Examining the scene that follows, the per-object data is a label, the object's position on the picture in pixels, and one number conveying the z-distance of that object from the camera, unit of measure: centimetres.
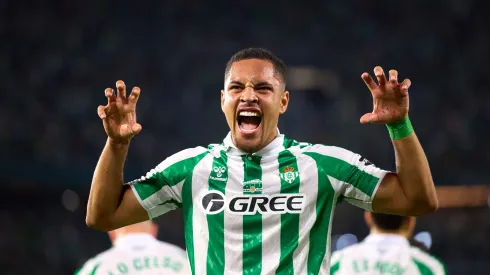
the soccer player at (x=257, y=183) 523
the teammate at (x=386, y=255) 899
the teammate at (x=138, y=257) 927
